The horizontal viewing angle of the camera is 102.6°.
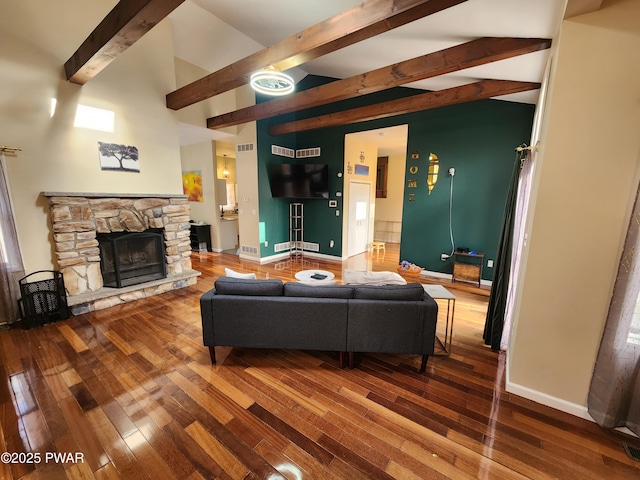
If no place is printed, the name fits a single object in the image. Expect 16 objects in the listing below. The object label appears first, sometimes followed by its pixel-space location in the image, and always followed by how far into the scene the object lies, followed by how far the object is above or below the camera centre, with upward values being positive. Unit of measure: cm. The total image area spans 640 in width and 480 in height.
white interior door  643 -51
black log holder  296 -125
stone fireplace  326 -53
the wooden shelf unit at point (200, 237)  673 -110
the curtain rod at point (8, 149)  277 +47
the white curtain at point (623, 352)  158 -97
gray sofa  214 -101
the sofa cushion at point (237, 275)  252 -79
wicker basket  462 -133
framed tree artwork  356 +52
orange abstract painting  672 +29
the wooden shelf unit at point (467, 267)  448 -119
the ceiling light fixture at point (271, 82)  266 +126
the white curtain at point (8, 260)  281 -76
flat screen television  603 +37
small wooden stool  702 -138
